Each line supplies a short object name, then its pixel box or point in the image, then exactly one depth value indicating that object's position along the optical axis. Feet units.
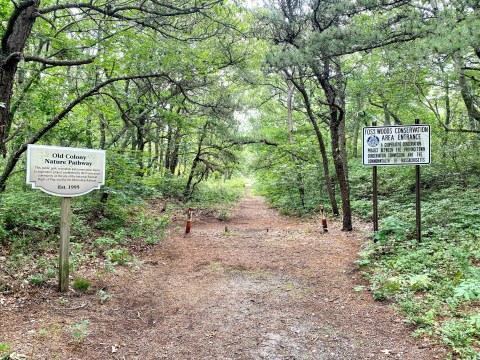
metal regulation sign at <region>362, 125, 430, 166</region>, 23.08
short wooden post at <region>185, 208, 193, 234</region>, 32.78
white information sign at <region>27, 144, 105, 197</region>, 13.91
